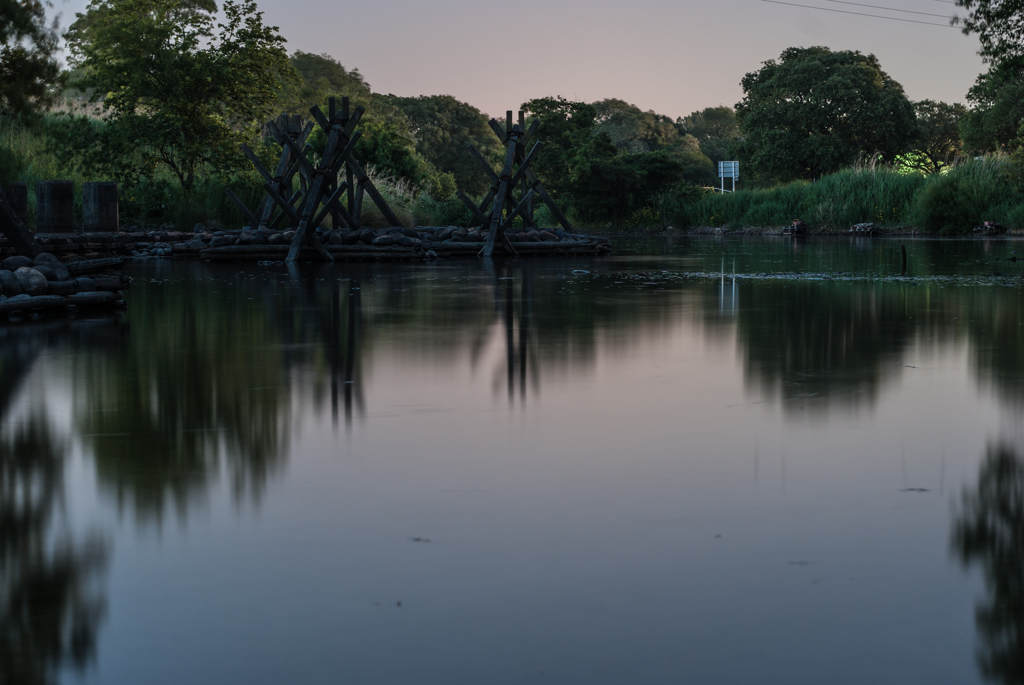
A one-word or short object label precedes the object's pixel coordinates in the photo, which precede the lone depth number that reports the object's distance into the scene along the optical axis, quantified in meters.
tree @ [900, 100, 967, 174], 88.56
